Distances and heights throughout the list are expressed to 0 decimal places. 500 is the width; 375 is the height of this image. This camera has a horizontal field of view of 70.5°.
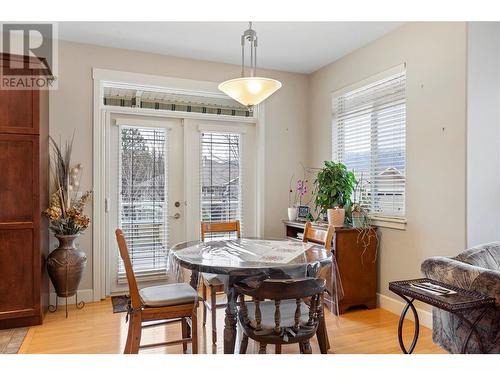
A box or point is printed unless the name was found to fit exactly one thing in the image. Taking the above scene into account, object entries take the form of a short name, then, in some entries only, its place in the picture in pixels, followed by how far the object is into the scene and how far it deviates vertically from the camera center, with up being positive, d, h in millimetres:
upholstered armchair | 1861 -533
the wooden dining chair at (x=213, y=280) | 2740 -744
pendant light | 2471 +712
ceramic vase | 3236 -738
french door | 3922 +42
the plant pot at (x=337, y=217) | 3525 -290
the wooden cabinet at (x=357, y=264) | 3406 -748
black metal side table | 1780 -583
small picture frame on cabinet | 4148 -287
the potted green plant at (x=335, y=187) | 3641 +9
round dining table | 2078 -463
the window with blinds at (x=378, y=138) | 3398 +527
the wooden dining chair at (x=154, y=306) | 2186 -765
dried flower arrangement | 3277 -120
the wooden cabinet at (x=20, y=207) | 2965 -179
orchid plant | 4629 -97
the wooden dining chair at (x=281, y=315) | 1698 -698
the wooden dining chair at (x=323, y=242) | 2383 -445
